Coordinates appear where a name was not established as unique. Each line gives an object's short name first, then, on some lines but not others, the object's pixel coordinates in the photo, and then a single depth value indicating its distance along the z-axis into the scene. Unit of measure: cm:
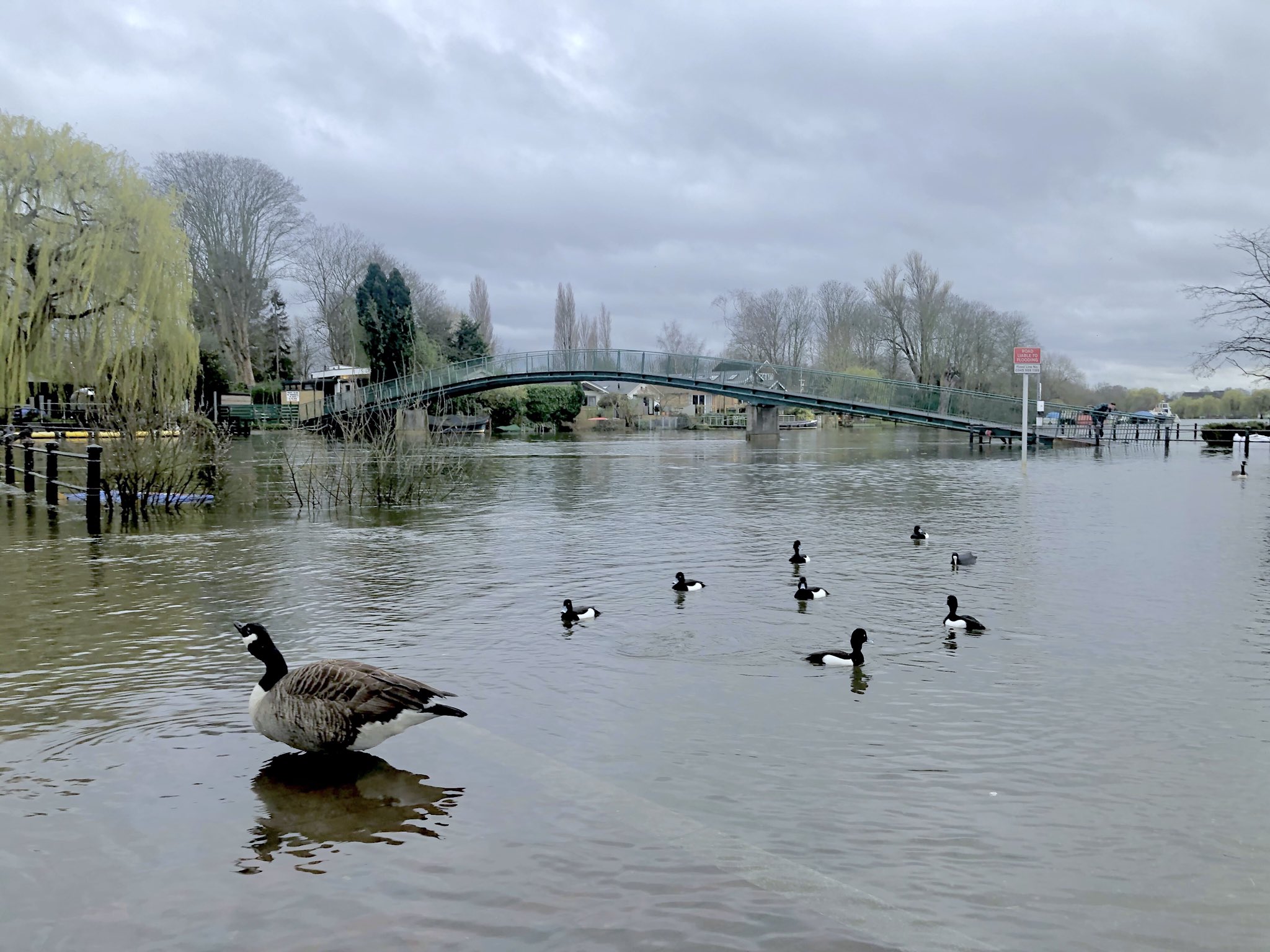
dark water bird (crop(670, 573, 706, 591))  1138
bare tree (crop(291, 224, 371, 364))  7806
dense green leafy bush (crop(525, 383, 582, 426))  8369
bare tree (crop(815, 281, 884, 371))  9050
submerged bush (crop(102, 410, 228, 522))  1775
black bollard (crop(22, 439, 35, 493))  2005
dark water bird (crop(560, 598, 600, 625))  962
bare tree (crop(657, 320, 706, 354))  13212
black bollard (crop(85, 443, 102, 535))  1506
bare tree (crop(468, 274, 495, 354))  10131
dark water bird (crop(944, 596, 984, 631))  933
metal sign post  3531
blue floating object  1859
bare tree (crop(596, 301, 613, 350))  12175
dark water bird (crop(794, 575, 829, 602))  1085
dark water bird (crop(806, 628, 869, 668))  809
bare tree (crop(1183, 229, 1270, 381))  3014
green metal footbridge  4984
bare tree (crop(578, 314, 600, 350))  11612
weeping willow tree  2902
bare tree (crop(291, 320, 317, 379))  8588
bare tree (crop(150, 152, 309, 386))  6038
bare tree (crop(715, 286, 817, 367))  9731
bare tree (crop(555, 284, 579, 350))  11300
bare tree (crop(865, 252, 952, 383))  8381
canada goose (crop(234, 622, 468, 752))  545
